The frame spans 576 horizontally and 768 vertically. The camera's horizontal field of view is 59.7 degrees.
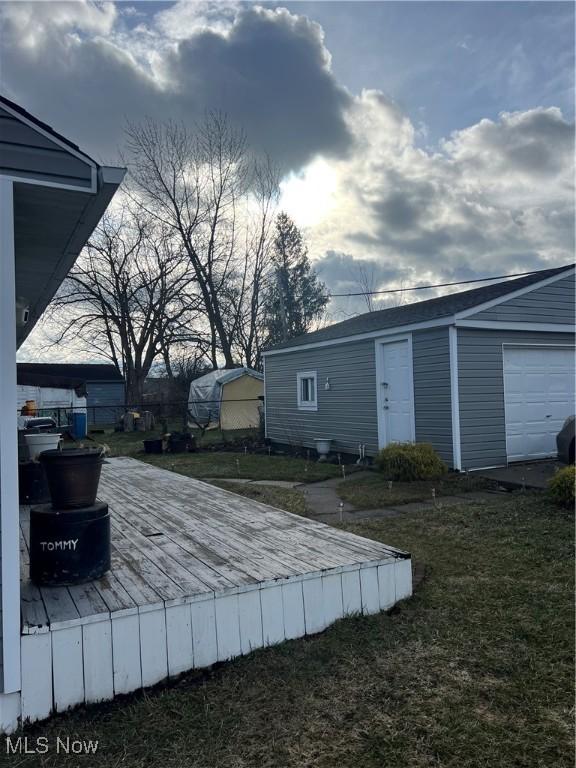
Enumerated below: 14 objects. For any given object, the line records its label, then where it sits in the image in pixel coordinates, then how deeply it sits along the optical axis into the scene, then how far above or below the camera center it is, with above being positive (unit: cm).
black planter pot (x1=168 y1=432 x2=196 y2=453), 1202 -110
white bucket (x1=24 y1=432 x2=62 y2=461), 454 -36
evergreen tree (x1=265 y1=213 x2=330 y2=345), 2603 +575
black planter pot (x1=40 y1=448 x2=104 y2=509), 246 -37
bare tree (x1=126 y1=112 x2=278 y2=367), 2169 +923
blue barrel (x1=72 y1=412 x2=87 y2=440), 1220 -60
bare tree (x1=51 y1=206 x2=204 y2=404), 2028 +417
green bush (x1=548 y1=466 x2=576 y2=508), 523 -106
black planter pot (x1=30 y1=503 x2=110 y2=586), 243 -71
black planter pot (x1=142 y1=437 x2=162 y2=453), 1184 -111
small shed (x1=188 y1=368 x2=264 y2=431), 1756 -6
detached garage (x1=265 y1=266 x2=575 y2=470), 770 +27
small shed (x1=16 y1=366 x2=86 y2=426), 1458 +18
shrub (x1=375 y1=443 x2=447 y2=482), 713 -104
